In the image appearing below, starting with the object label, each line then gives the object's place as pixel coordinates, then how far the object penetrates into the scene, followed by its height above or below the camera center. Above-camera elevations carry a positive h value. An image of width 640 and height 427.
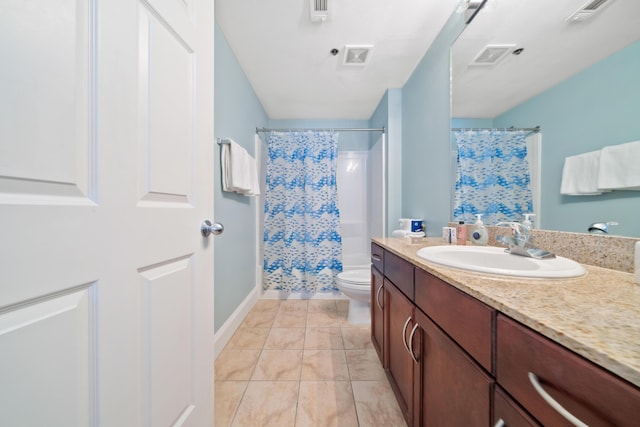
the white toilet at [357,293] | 1.81 -0.68
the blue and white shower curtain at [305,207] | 2.46 +0.06
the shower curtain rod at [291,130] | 2.38 +0.92
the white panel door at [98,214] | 0.33 +0.00
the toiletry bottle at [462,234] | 1.22 -0.12
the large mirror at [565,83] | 0.67 +0.50
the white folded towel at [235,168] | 1.60 +0.34
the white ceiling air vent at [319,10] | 1.27 +1.23
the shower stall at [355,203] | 2.96 +0.13
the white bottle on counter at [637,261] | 0.57 -0.13
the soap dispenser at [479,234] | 1.11 -0.11
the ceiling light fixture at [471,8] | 1.18 +1.14
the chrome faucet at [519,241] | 0.83 -0.12
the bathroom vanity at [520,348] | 0.30 -0.25
